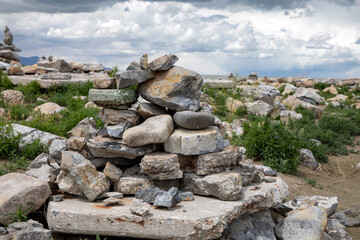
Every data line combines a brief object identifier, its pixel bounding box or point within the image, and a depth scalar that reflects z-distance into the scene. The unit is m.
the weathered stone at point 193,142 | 4.68
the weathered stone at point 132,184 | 4.71
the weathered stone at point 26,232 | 3.93
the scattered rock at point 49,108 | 9.94
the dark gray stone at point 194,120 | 4.77
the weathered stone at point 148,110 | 5.10
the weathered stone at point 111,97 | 4.98
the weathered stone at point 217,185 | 4.54
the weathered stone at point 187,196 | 4.57
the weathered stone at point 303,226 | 4.77
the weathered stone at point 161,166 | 4.51
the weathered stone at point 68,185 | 4.66
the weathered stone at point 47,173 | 5.00
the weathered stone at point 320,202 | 6.06
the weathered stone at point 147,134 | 4.59
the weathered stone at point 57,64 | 17.08
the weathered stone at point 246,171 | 5.16
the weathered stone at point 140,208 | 3.98
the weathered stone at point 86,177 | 4.45
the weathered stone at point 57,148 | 5.45
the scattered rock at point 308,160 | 8.83
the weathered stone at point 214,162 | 4.76
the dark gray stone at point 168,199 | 4.18
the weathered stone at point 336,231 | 5.13
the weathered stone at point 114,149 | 4.70
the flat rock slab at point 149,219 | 3.95
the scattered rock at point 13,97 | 11.23
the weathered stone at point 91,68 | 18.73
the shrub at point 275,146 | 7.87
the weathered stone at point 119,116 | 5.12
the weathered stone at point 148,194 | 4.39
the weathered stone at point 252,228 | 4.55
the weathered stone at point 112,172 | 4.73
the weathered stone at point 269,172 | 6.03
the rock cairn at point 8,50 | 19.55
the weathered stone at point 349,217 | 5.86
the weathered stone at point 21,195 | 4.46
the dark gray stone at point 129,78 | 4.84
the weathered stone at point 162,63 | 4.99
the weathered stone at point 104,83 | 5.10
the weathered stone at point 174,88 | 5.05
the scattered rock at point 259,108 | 12.11
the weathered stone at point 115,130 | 4.88
